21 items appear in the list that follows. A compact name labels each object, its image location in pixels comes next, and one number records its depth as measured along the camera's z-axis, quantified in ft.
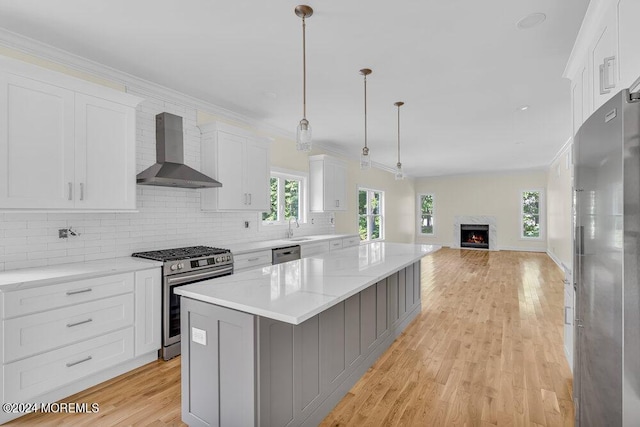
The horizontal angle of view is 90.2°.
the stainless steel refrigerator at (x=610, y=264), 3.43
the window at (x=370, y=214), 26.08
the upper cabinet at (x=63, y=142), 7.11
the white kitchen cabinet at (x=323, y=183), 18.38
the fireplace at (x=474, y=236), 35.24
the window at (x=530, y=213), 33.06
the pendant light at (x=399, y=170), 12.44
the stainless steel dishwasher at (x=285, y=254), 13.29
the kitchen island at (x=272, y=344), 5.18
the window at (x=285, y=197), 16.85
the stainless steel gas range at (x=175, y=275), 9.36
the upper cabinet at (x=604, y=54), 4.61
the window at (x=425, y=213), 38.14
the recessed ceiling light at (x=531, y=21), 7.06
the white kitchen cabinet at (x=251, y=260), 11.62
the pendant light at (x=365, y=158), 10.35
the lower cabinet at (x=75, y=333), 6.66
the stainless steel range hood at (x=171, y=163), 9.95
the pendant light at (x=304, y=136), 7.49
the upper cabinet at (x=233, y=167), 12.21
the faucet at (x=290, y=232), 17.06
